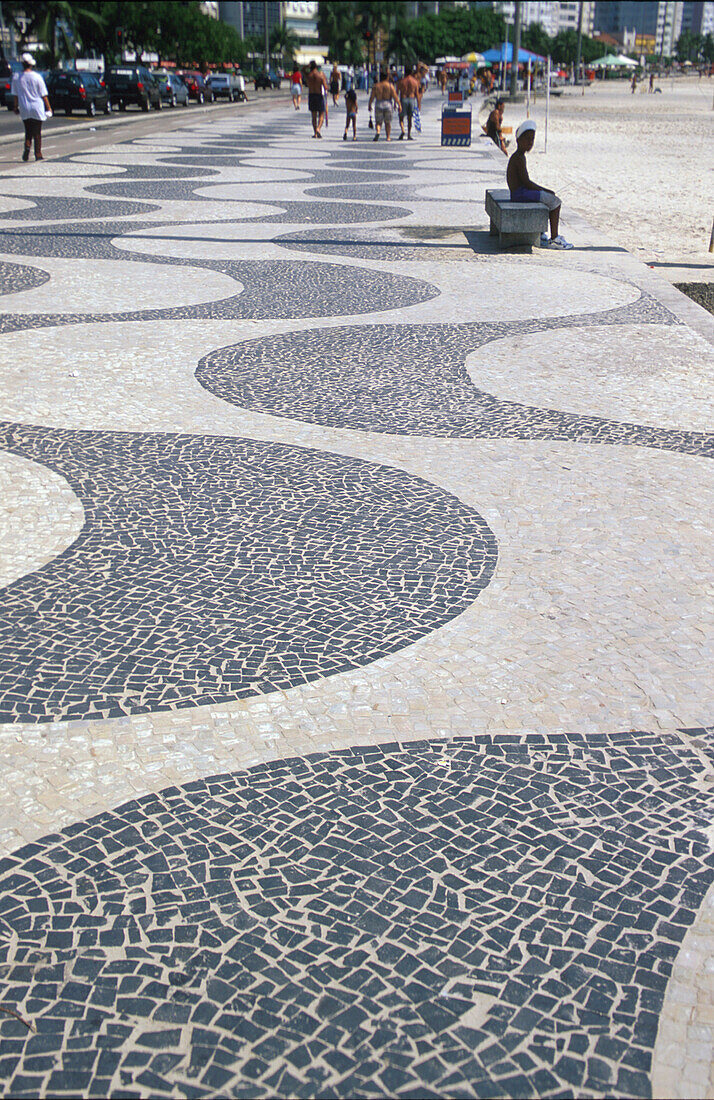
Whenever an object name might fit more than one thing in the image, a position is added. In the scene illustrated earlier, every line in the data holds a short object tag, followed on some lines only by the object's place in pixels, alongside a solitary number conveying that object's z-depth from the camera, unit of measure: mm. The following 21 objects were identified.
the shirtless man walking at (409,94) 26922
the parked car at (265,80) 76312
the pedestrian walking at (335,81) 32244
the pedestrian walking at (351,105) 25547
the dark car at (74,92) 35625
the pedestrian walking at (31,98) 17094
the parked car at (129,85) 40594
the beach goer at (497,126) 23562
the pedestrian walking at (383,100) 25283
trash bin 24562
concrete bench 10188
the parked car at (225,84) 53562
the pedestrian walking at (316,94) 25125
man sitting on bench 10195
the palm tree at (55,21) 57875
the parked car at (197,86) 50000
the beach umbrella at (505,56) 55391
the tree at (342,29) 121750
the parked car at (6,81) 40366
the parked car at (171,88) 44375
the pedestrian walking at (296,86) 43750
